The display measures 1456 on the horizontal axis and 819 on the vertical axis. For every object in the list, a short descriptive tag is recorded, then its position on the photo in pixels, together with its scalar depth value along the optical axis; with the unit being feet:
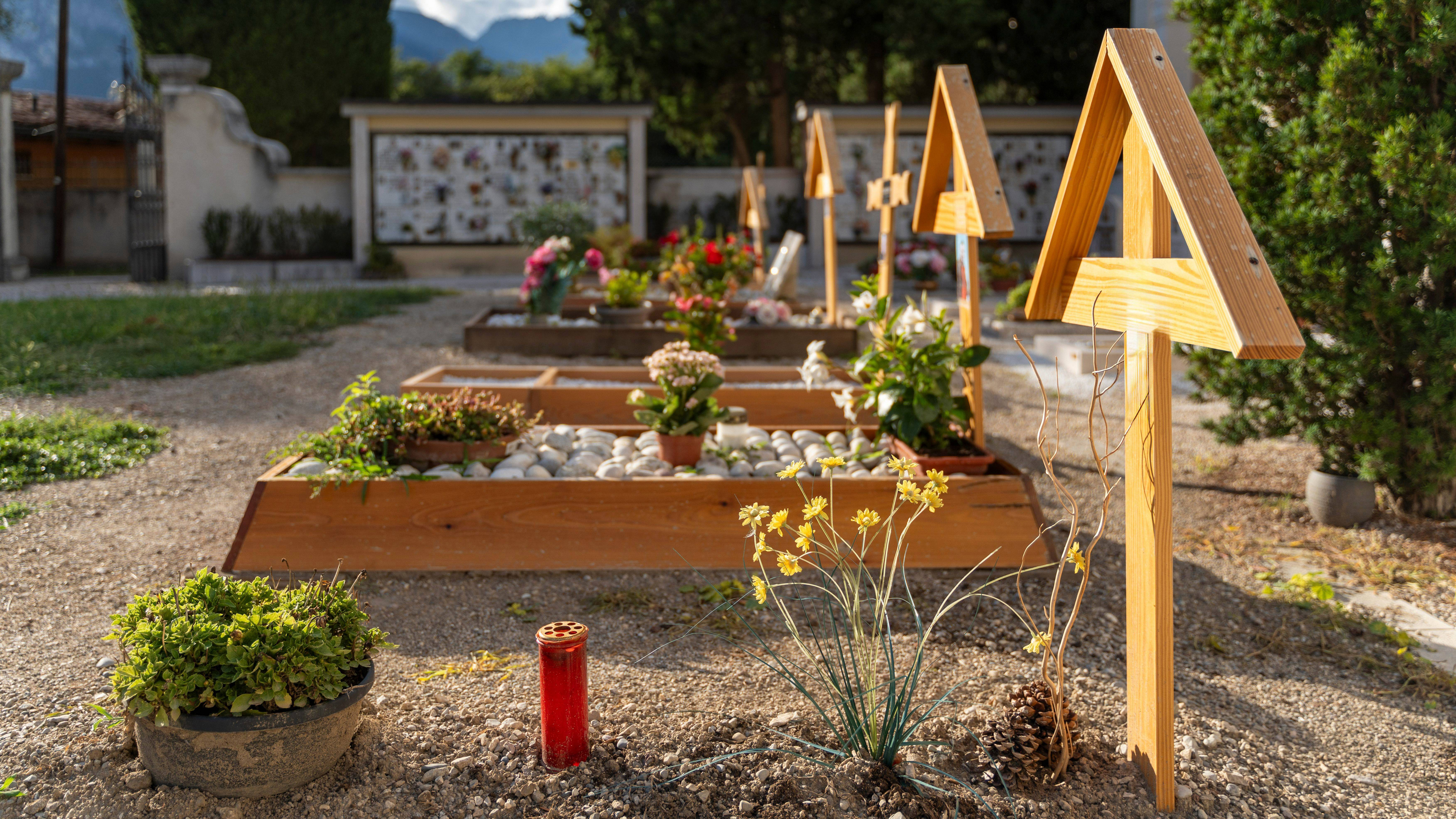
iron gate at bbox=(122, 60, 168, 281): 53.42
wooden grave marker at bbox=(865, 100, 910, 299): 19.22
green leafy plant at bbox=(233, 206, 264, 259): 57.41
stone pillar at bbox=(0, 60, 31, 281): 51.19
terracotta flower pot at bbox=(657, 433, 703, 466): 13.99
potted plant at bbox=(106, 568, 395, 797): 6.75
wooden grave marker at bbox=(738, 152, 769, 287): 38.70
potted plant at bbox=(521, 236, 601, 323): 30.14
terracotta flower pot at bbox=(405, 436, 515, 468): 13.20
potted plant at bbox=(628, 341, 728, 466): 13.99
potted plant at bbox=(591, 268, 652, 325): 29.71
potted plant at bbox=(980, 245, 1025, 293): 44.68
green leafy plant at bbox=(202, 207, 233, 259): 55.88
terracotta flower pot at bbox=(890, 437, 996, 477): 12.85
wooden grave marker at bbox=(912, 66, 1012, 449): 13.24
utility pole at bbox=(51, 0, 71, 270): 68.28
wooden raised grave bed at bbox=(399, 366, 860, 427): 18.13
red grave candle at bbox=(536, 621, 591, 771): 7.36
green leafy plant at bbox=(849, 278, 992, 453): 13.14
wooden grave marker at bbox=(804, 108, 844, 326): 28.40
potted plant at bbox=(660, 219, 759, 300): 28.63
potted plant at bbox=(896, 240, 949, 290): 40.52
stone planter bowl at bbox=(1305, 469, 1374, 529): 14.24
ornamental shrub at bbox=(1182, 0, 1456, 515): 12.91
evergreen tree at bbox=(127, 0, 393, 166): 72.38
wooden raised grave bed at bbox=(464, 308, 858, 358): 28.60
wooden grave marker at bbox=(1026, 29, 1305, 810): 5.90
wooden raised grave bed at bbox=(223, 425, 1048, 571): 11.80
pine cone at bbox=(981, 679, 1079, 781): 7.38
